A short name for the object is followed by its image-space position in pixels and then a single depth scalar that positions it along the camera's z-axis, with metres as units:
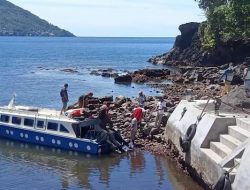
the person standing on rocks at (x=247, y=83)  24.17
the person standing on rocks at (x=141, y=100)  33.37
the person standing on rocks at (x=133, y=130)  27.55
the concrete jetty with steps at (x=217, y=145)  16.16
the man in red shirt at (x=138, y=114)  28.85
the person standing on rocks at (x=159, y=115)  29.03
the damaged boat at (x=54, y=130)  26.55
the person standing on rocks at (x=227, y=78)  28.86
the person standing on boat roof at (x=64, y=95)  30.67
